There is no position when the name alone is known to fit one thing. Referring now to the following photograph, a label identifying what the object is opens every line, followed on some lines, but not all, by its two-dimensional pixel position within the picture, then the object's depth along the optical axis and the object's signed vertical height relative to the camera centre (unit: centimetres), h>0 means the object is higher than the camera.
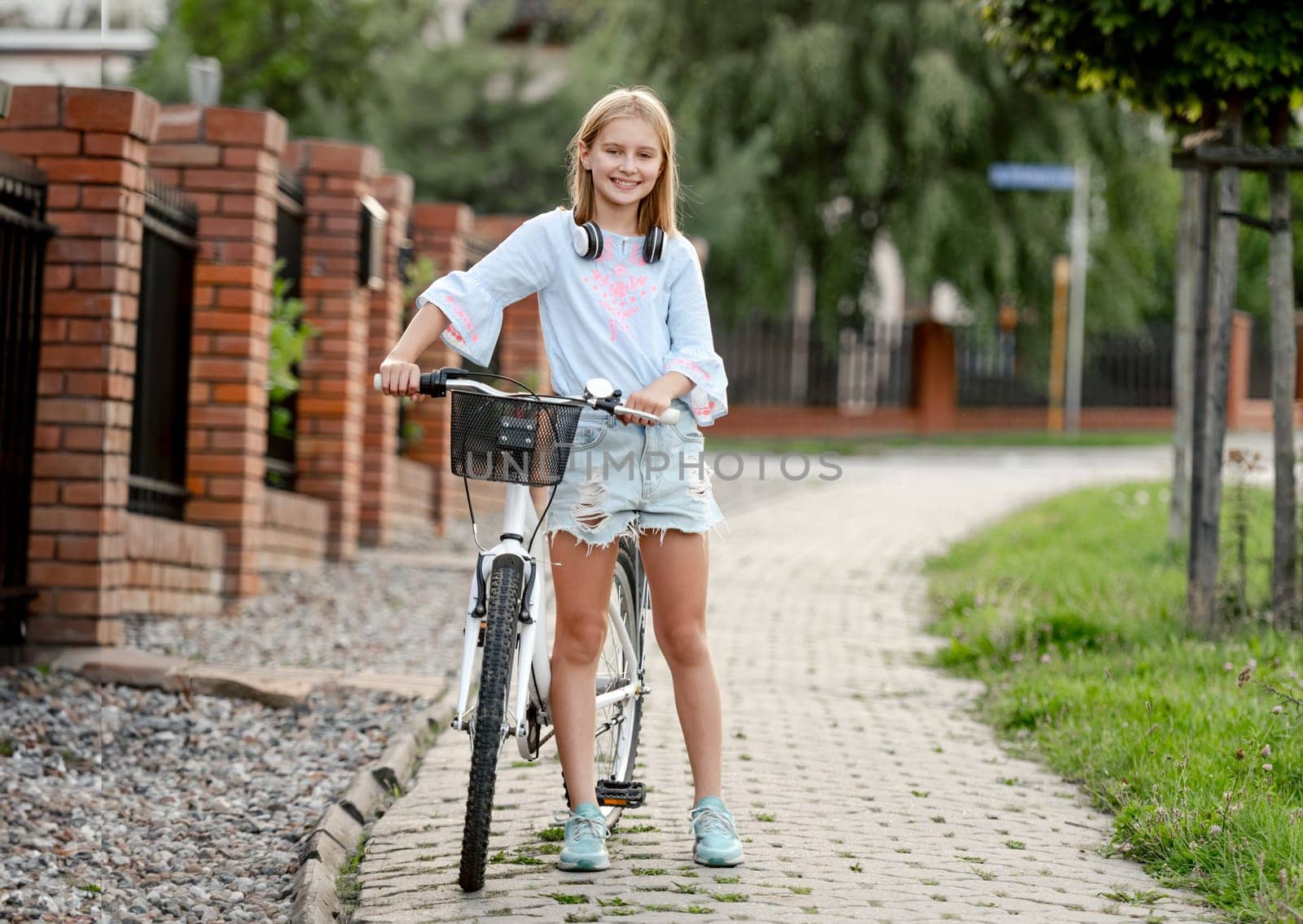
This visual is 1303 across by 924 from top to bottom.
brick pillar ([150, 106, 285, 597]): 1641 +106
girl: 822 +38
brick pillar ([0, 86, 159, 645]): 1323 +54
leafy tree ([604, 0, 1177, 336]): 4753 +538
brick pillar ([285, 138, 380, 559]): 1970 +84
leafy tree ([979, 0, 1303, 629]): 1315 +184
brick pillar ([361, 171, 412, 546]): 2137 +63
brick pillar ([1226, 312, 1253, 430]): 5303 +275
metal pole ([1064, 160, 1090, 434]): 4825 +349
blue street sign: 4328 +445
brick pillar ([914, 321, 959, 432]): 5334 +234
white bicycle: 758 -12
